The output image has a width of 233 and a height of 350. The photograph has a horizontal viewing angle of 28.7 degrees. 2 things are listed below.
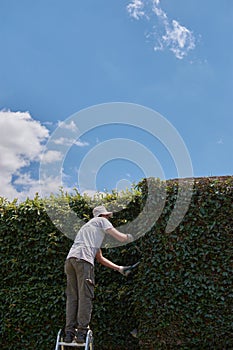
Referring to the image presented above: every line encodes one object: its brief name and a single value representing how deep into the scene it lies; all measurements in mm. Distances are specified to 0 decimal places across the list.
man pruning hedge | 5363
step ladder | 5162
